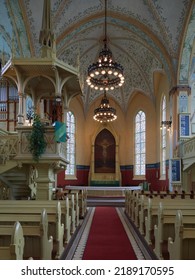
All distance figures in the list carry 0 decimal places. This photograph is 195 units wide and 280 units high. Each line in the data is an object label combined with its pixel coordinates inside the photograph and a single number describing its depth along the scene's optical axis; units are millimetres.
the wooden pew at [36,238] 4328
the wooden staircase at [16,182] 10781
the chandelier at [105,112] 18469
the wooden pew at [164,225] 5398
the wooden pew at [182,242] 4199
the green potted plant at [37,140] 9688
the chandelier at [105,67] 12758
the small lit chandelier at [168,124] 17916
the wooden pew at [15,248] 2889
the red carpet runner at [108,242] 5699
